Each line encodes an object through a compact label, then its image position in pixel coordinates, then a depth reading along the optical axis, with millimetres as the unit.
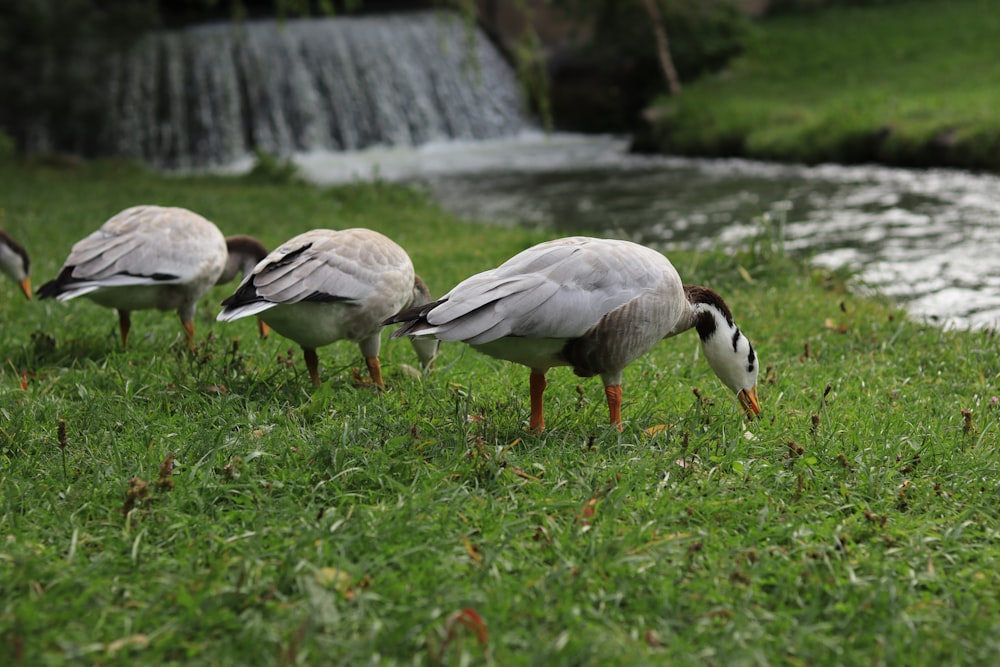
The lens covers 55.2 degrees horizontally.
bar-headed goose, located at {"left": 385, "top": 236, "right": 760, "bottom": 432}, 3877
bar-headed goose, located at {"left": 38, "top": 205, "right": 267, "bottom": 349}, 5152
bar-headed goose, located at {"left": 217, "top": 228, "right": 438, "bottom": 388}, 4328
